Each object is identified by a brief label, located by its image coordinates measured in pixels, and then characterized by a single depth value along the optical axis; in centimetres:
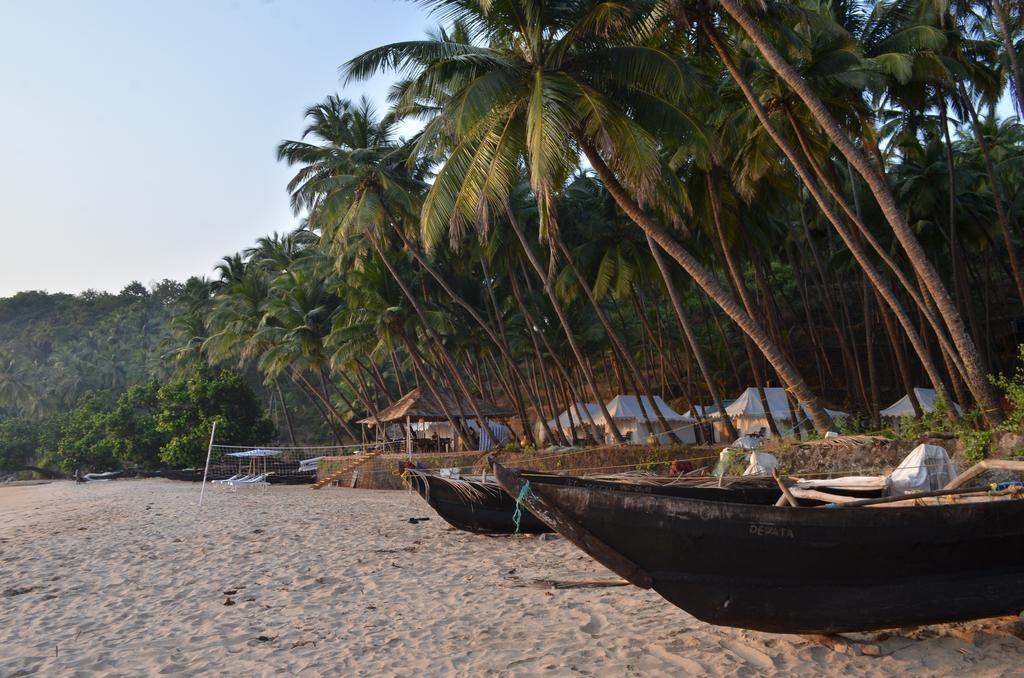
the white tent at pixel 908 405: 2020
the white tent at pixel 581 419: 2481
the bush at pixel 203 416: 3541
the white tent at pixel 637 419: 2550
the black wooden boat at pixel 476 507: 1200
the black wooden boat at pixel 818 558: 496
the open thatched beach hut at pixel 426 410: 2648
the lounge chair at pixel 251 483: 2616
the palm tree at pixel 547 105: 1020
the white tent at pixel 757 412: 2275
